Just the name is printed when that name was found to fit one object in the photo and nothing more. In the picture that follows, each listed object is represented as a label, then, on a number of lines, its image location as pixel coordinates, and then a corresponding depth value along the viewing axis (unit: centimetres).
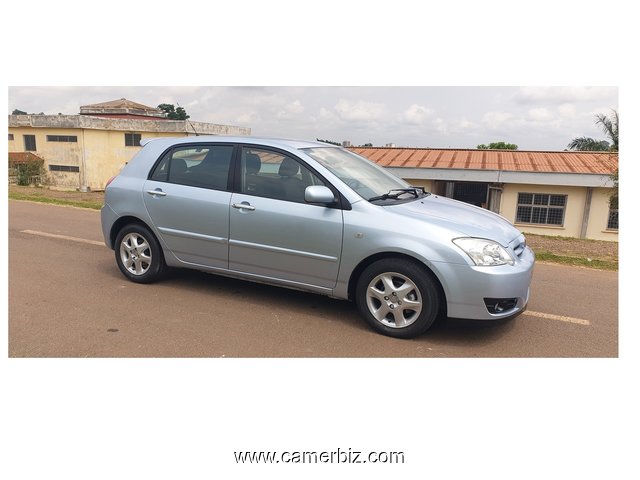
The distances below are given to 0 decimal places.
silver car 415
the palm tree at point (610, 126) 1889
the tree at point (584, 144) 3459
